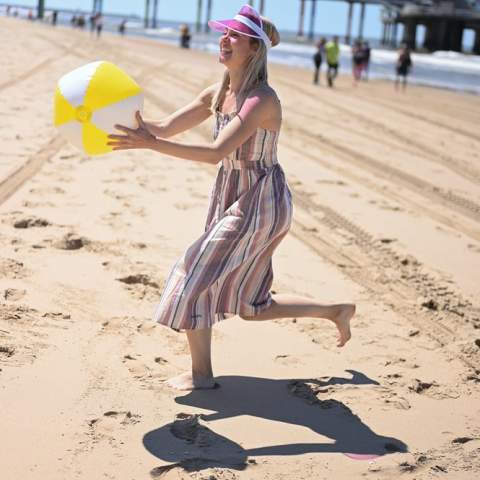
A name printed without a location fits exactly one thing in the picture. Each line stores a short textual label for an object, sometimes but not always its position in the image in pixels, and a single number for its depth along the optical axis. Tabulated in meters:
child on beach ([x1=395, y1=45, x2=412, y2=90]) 28.36
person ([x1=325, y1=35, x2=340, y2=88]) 25.34
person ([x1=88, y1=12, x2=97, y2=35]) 53.23
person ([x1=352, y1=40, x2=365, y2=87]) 28.66
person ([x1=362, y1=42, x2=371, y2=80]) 29.83
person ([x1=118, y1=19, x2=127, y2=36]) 59.92
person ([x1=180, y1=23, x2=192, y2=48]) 46.84
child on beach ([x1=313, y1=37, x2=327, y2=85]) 25.52
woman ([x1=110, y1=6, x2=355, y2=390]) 3.61
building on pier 69.88
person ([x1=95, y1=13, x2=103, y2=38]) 51.12
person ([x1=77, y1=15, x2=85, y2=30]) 63.29
